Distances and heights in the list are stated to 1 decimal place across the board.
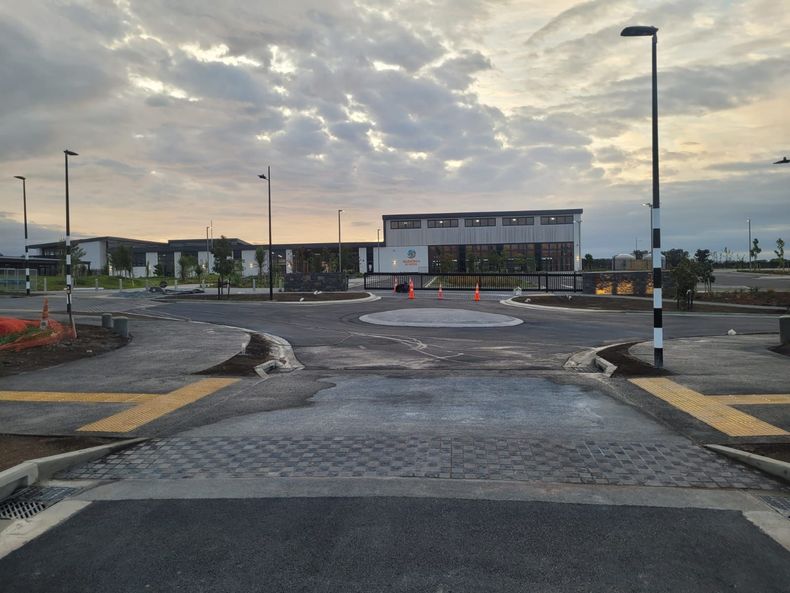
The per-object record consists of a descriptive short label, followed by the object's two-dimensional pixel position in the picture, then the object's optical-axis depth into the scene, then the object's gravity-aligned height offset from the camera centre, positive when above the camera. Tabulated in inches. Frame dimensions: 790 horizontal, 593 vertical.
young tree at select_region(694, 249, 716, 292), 1268.9 +4.6
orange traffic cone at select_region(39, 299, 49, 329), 625.6 -49.9
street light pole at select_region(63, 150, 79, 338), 678.9 +34.8
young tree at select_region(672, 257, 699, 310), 1064.8 -12.6
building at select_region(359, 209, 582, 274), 3316.9 +239.5
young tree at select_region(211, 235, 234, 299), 1535.4 +64.0
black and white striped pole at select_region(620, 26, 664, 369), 441.7 +18.1
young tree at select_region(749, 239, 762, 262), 4173.2 +208.4
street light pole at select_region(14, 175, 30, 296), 1706.0 +253.9
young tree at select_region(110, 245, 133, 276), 2928.2 +118.7
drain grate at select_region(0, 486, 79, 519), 195.2 -88.7
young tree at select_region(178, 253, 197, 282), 3095.5 +87.9
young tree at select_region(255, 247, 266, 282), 3122.5 +133.1
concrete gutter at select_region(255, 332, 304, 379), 481.4 -85.6
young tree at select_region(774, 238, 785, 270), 3785.9 +188.0
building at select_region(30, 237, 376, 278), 3442.4 +185.9
